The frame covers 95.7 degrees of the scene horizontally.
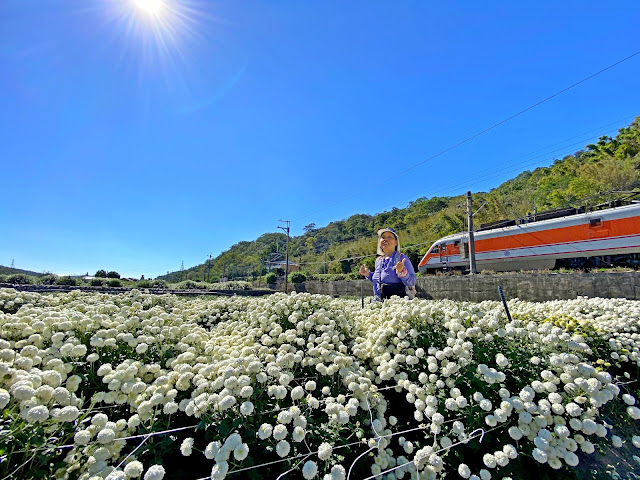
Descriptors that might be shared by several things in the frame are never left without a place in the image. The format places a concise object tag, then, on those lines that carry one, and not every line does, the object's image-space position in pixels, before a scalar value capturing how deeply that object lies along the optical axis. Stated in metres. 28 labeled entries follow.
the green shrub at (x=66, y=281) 13.77
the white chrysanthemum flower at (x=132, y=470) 1.08
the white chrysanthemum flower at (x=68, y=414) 1.16
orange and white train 11.01
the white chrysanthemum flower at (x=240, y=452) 1.20
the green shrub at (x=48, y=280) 13.94
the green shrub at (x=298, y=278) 30.83
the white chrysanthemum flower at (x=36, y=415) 1.10
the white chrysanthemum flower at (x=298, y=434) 1.32
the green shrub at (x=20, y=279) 13.29
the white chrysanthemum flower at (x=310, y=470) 1.22
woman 4.64
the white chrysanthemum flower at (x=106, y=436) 1.19
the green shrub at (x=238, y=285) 26.75
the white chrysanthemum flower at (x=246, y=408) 1.37
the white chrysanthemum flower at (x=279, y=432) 1.32
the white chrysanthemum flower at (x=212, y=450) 1.23
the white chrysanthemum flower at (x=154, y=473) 1.08
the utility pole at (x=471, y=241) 10.93
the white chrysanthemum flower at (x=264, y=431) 1.34
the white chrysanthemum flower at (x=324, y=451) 1.29
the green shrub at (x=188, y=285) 22.35
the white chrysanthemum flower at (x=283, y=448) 1.29
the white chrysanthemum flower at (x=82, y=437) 1.16
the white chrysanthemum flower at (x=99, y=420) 1.27
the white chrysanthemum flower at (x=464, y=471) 1.42
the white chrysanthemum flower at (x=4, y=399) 1.07
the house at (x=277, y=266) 65.95
